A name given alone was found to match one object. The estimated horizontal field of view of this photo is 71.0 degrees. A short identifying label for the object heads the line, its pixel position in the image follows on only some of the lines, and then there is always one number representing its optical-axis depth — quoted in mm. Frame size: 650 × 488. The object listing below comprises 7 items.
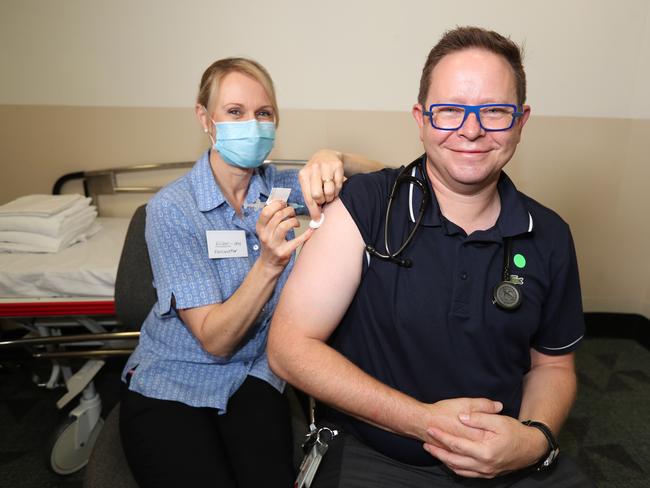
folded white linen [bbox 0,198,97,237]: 2176
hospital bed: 1814
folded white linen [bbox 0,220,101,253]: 2178
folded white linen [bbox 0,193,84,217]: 2191
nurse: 1187
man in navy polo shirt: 1045
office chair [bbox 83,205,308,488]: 1512
